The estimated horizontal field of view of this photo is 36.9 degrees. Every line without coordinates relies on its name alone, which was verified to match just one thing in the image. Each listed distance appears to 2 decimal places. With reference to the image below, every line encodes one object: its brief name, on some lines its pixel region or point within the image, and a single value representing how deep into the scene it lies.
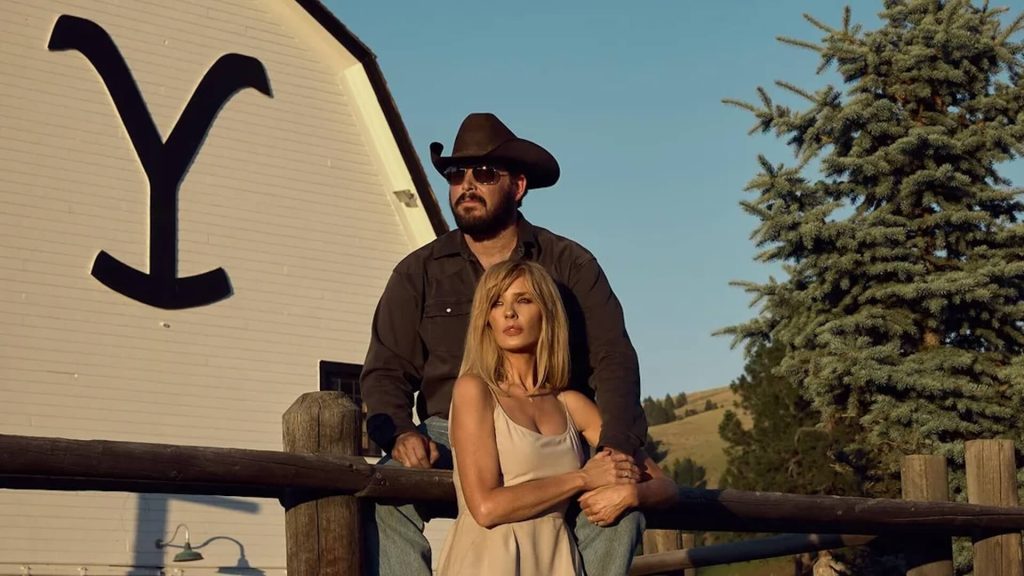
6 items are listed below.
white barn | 16.30
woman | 4.79
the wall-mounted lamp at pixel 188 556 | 15.62
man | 5.46
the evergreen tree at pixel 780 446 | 23.73
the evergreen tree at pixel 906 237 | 18.58
